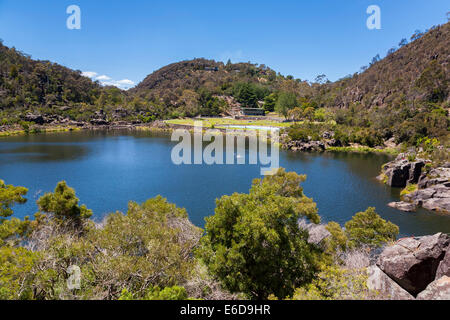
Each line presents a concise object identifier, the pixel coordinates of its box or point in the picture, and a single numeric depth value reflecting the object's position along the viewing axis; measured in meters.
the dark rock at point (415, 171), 41.41
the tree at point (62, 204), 20.48
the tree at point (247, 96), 163.62
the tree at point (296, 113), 114.75
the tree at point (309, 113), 113.12
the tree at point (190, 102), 149.62
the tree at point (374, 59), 153.96
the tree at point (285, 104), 122.64
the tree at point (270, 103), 152.60
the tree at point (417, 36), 129.50
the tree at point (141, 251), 13.23
